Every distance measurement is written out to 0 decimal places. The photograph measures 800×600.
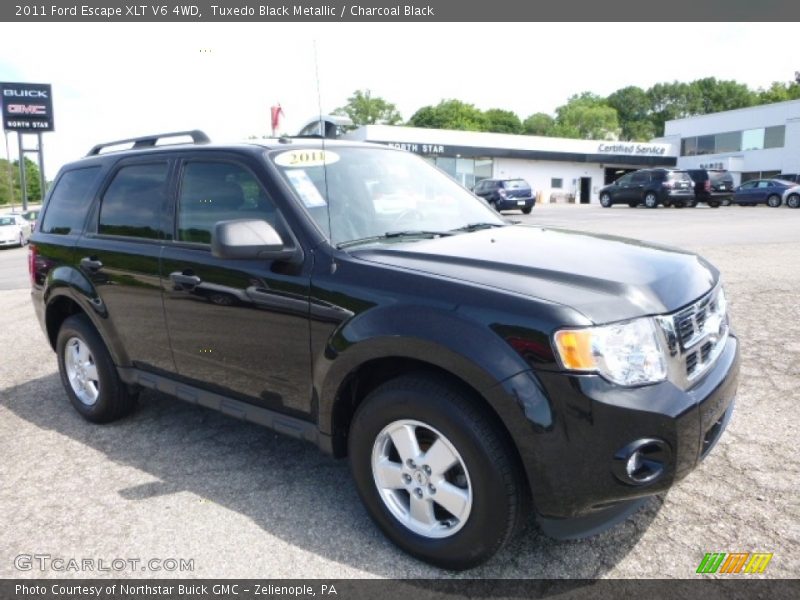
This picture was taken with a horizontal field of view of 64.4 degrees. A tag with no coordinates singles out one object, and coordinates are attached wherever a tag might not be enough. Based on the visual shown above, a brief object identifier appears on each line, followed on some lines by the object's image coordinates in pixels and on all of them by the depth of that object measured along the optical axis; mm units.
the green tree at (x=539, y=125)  108181
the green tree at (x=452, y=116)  94625
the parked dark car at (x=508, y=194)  26500
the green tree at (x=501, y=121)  100388
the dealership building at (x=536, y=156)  43750
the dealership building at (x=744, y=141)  45125
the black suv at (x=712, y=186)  29516
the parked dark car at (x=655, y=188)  28609
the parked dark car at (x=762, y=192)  29312
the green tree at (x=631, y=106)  115625
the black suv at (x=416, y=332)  2314
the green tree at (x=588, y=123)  104312
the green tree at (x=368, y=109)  90125
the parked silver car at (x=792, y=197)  28453
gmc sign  49594
